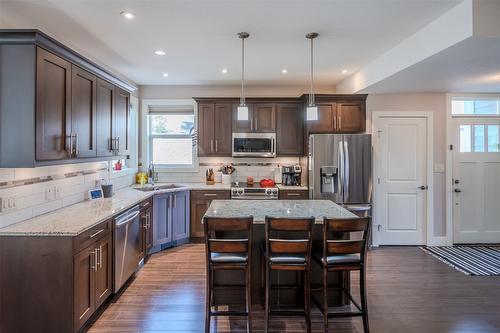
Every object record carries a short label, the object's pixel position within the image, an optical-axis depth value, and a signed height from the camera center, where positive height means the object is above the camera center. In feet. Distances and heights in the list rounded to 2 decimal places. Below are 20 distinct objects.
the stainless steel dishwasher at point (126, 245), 10.07 -2.85
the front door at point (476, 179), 16.26 -0.68
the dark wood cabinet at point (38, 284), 7.38 -2.88
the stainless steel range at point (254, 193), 16.05 -1.42
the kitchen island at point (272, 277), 9.39 -3.46
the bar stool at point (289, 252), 7.71 -2.20
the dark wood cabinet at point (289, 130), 17.37 +2.09
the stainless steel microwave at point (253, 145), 17.20 +1.21
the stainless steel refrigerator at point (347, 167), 15.12 -0.03
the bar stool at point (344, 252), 7.77 -2.21
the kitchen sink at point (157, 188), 15.67 -1.15
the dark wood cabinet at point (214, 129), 17.34 +2.14
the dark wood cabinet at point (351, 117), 16.22 +2.65
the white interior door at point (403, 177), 16.25 -0.57
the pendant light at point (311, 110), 10.42 +1.96
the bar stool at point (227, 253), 7.68 -2.24
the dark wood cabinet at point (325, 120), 16.26 +2.49
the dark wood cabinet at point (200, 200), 16.23 -1.82
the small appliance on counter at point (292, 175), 17.35 -0.50
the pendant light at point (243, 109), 10.35 +2.01
